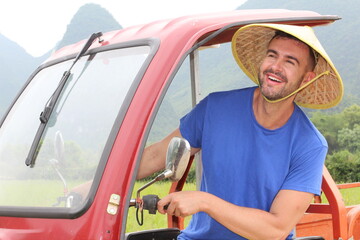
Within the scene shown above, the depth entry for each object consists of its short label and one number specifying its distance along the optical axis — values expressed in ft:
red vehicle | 6.84
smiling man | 8.34
